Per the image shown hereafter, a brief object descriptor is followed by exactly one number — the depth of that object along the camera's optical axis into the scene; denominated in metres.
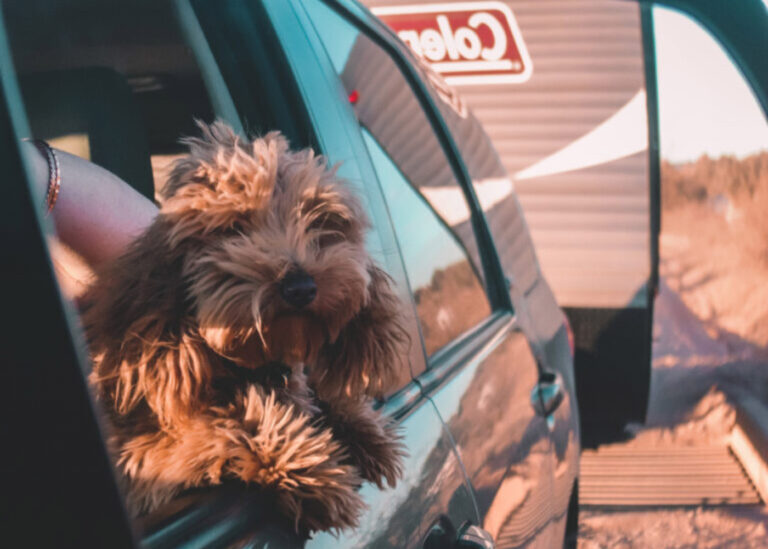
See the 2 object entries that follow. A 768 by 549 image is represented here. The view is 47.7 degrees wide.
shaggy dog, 1.37
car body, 1.81
